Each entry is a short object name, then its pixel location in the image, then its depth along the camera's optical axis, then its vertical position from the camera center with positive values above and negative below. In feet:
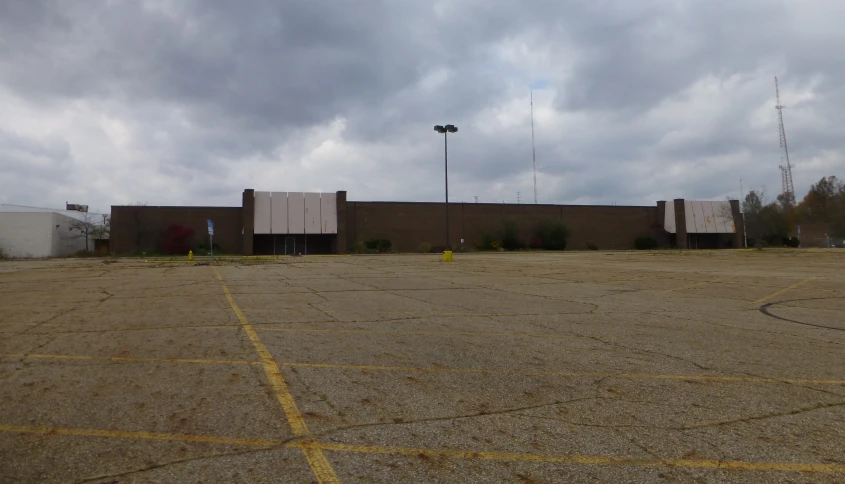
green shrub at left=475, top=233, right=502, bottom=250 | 240.32 +1.46
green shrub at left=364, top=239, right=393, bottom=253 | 224.94 +0.97
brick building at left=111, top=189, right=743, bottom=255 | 214.90 +9.40
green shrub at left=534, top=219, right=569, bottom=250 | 247.29 +4.34
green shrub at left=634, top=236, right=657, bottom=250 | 257.75 -0.10
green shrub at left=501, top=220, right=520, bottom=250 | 243.60 +4.20
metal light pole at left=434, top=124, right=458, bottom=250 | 140.15 +27.82
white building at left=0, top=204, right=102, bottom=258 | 208.44 +7.29
